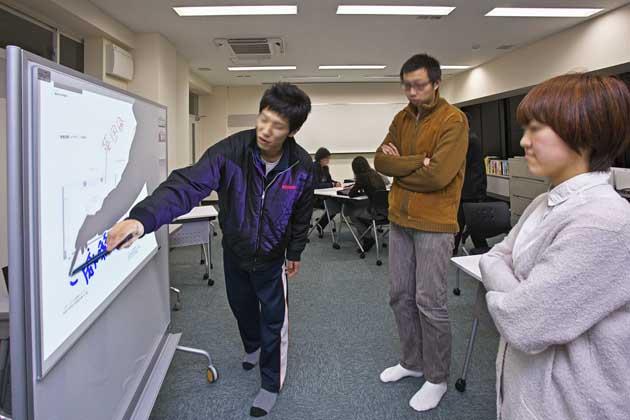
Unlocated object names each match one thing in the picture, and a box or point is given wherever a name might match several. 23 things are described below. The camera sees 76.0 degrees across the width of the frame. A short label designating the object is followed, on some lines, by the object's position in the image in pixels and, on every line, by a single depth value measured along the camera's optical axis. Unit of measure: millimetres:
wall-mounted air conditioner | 4402
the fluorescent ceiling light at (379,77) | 8406
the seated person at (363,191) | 4750
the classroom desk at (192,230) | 3623
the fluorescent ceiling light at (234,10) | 4109
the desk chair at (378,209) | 4707
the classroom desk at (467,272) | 1948
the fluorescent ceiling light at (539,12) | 4426
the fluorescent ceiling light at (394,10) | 4229
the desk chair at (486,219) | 3146
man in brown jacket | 1789
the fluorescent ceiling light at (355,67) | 7348
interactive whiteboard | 938
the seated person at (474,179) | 4012
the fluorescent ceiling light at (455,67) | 7602
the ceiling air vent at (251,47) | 5234
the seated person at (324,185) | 5469
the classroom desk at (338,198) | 4992
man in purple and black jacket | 1665
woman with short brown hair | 747
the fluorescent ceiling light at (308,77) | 8352
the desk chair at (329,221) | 5629
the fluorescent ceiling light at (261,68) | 7155
